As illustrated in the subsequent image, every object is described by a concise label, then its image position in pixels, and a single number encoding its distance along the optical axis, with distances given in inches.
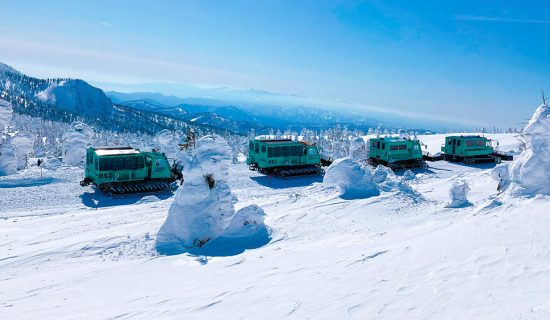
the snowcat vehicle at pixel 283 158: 1106.7
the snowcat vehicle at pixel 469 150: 1332.4
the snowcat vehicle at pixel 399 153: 1226.0
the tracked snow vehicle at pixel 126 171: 885.8
